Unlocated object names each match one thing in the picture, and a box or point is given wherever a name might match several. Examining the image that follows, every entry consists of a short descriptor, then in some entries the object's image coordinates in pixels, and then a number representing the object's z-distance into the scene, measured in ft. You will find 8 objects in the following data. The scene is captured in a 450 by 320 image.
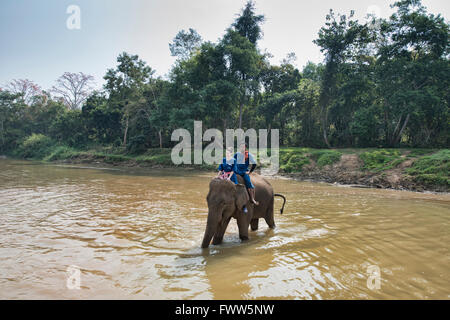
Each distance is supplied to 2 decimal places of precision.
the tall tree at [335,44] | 76.07
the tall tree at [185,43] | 118.42
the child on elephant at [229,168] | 18.54
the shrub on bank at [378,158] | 54.65
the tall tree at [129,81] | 117.60
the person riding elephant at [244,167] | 19.65
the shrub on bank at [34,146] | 149.28
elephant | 17.03
